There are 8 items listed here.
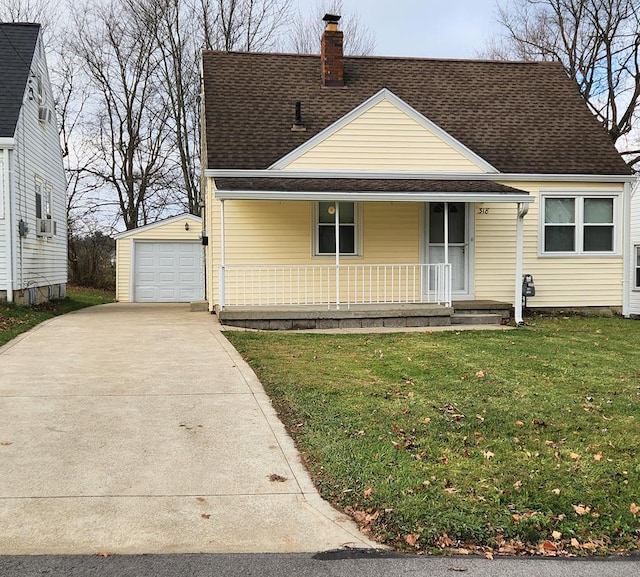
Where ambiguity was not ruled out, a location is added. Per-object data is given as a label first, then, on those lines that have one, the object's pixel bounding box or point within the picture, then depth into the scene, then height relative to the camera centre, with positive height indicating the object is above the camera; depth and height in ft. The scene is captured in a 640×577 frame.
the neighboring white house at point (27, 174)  47.16 +7.64
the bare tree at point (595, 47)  82.17 +29.05
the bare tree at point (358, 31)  103.14 +37.50
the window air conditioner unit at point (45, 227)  55.26 +3.52
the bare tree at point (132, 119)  96.68 +22.74
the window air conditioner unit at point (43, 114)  56.34 +13.49
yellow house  43.55 +4.42
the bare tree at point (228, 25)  96.68 +36.40
